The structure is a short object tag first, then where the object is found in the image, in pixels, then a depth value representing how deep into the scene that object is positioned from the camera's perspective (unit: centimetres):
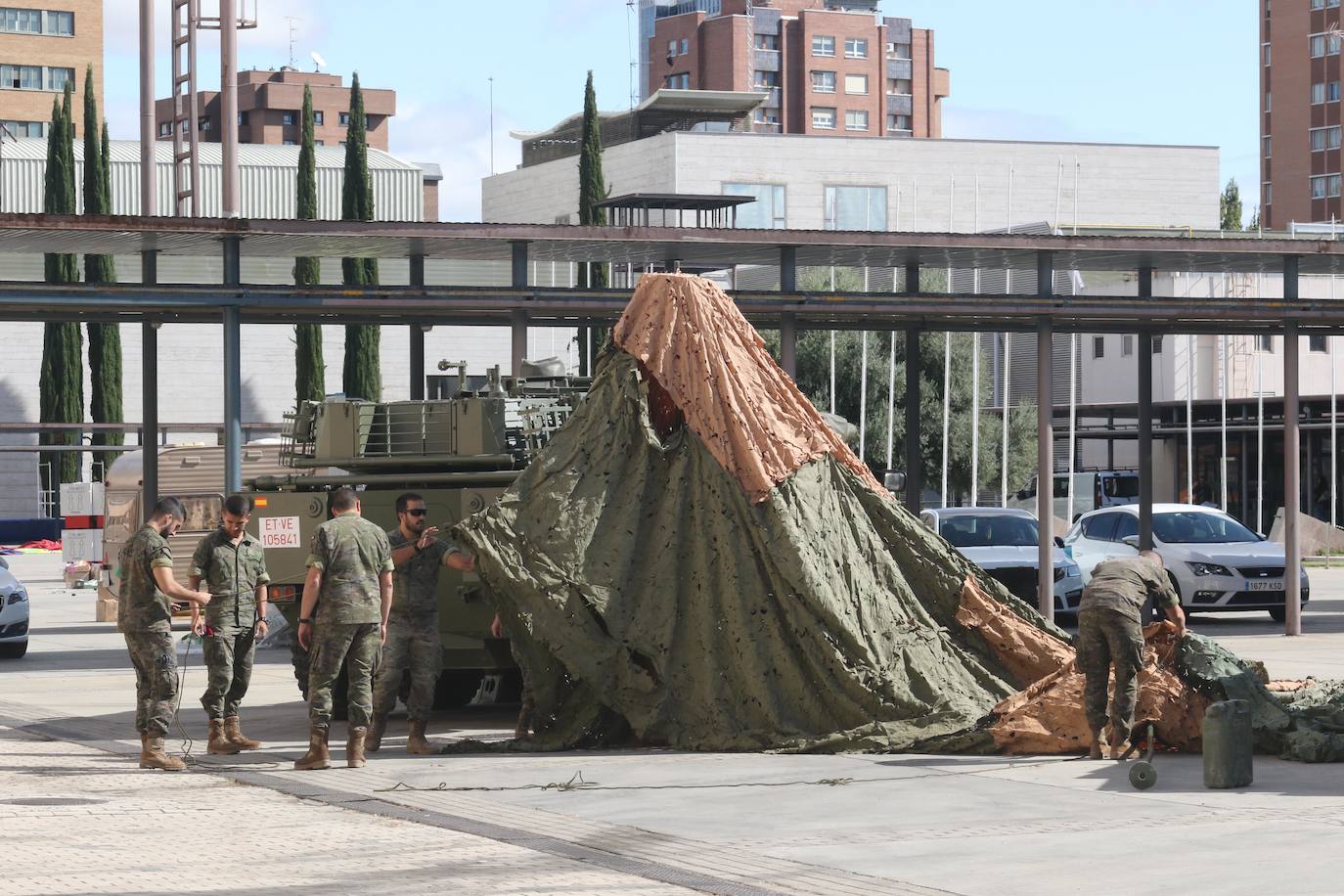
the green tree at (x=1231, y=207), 10414
